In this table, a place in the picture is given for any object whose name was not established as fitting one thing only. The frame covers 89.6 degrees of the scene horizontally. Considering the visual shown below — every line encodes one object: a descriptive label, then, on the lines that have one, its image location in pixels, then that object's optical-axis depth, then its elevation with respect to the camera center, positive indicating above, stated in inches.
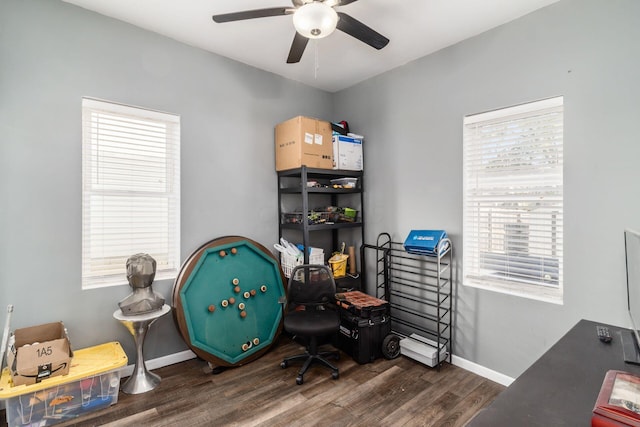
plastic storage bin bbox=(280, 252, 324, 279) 124.0 -18.8
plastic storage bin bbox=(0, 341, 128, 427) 75.0 -44.6
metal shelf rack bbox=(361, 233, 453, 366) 111.5 -28.3
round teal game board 104.1 -30.3
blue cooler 106.4 -9.6
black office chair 104.3 -29.7
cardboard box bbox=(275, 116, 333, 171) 121.0 +26.9
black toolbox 110.7 -40.2
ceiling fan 66.5 +44.6
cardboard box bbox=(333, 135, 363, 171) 131.1 +25.3
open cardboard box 75.3 -34.8
